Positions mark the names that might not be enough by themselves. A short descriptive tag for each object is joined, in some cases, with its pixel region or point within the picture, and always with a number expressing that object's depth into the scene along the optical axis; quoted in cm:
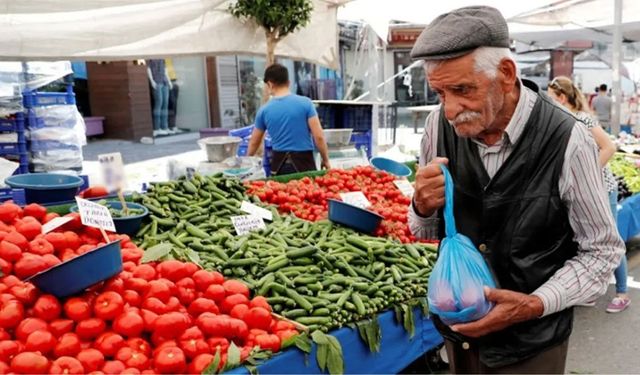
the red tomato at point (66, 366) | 224
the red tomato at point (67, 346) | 235
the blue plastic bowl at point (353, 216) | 428
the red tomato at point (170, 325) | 256
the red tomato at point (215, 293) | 294
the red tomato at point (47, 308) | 244
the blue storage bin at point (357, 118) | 837
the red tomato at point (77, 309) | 246
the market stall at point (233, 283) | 254
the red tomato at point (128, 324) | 250
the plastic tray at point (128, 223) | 362
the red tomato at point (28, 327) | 238
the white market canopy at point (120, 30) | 470
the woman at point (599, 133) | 539
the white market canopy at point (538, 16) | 876
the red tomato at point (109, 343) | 241
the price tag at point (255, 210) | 432
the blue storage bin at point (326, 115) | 848
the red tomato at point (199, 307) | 281
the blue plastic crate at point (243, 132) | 793
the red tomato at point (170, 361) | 241
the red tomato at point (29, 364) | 221
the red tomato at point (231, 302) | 292
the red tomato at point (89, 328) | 244
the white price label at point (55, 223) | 301
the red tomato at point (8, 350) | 227
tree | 631
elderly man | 165
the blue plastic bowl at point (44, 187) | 403
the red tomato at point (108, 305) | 250
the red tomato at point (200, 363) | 247
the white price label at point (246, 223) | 403
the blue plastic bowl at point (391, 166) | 600
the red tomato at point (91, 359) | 232
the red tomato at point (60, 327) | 241
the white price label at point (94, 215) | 283
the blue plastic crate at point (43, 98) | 711
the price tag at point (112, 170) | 285
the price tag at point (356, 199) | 479
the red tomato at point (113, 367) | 231
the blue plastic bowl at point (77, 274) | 242
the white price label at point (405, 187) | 539
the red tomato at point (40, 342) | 232
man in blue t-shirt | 633
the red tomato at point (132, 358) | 238
